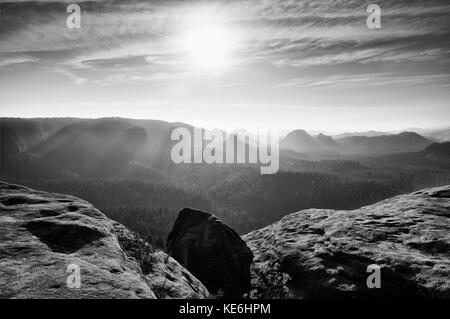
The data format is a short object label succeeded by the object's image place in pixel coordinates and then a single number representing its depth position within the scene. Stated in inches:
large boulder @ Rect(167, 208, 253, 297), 874.8
